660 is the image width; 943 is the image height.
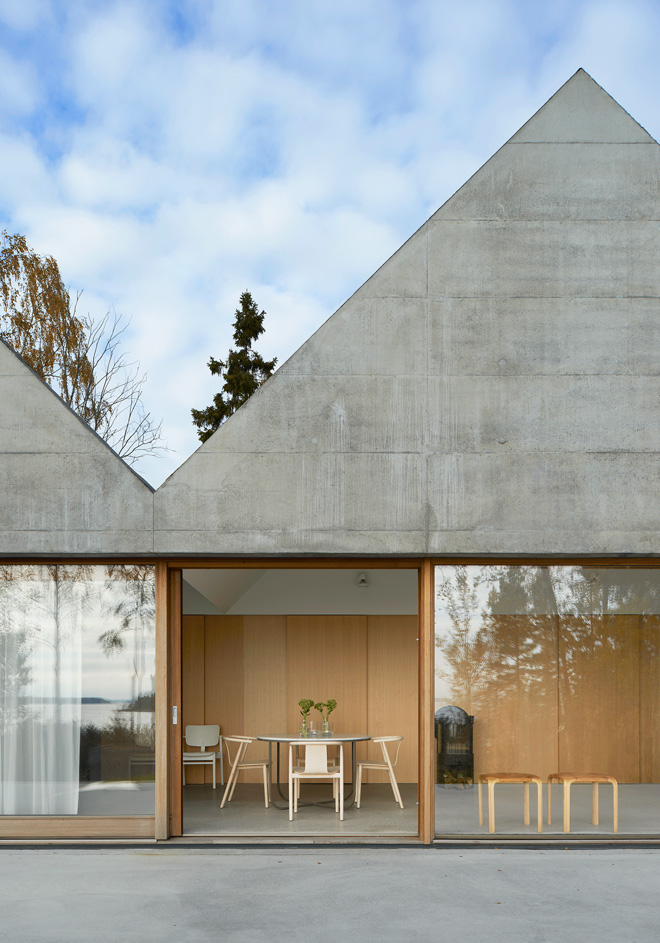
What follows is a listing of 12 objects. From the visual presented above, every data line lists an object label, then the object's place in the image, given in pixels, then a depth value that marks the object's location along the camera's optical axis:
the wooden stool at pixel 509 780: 8.08
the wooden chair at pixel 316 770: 9.24
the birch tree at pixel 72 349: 19.86
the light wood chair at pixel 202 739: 11.10
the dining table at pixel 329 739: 9.46
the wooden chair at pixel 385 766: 9.83
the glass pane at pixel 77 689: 7.98
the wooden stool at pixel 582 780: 8.14
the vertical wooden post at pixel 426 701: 7.91
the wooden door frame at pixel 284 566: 7.92
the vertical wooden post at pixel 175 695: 8.00
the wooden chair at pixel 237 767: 10.12
